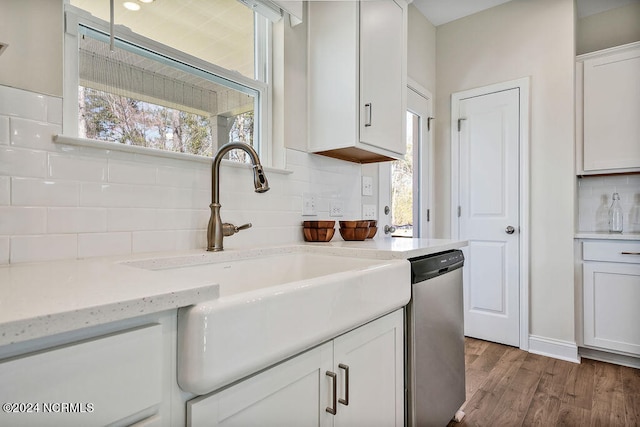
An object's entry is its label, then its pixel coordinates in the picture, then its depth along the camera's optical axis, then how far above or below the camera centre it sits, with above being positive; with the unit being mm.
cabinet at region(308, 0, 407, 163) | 1757 +722
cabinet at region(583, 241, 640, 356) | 2357 -567
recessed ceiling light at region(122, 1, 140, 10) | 1293 +784
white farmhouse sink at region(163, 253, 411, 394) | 571 -215
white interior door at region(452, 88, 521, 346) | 2764 +41
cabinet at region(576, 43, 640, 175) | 2484 +757
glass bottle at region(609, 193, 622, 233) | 2686 -9
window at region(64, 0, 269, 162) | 1203 +562
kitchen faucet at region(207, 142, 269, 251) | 1280 +95
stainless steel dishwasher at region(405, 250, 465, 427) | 1303 -526
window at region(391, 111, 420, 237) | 2719 +213
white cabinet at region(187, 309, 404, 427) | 666 -413
